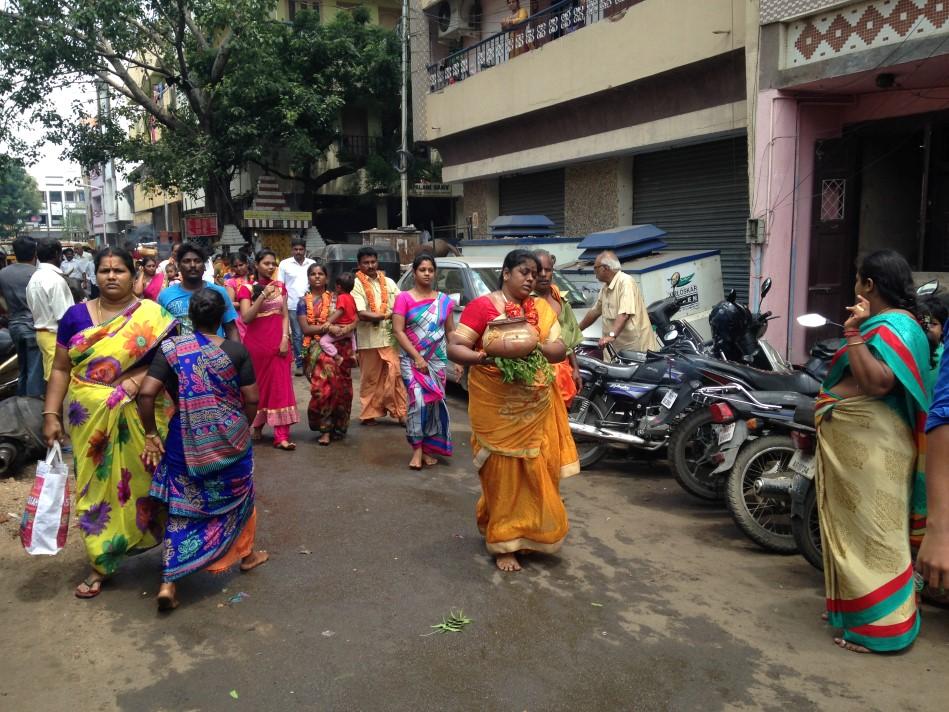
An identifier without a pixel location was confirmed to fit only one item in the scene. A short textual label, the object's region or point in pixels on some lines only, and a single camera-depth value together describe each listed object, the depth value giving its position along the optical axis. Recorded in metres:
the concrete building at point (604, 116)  11.38
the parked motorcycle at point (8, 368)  7.70
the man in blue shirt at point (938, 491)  2.17
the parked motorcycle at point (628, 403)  5.95
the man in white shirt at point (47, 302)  6.40
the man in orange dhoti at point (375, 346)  7.63
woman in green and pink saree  3.26
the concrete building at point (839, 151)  8.48
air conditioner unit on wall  19.84
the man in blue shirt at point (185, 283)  5.26
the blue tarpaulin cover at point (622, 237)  9.98
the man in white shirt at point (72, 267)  16.86
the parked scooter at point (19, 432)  5.99
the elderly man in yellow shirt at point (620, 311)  7.26
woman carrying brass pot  4.26
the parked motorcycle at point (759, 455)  4.69
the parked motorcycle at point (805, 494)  4.18
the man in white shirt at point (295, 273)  10.64
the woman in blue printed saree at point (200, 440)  3.75
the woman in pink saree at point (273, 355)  6.91
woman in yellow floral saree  3.93
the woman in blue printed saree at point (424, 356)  6.29
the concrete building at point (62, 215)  80.75
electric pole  20.72
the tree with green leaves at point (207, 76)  19.14
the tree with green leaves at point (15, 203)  62.32
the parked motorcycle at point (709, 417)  5.25
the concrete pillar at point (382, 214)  27.06
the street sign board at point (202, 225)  24.12
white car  8.93
